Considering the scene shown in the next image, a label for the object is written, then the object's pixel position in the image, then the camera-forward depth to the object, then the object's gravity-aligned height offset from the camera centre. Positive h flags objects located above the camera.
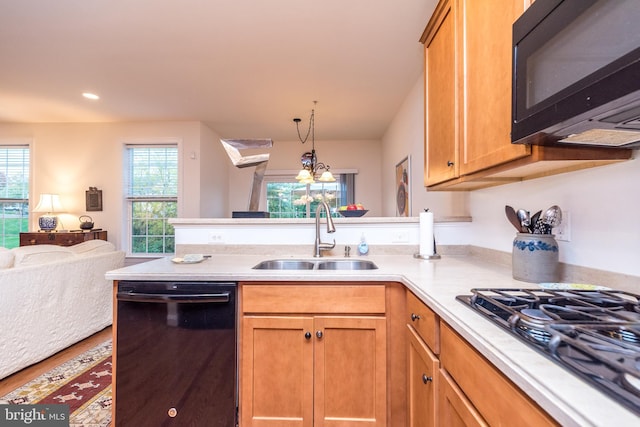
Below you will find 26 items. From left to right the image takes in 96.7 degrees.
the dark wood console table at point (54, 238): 4.00 -0.33
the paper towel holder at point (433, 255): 1.77 -0.26
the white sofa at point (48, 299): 2.03 -0.70
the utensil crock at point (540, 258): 1.12 -0.17
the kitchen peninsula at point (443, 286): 0.45 -0.29
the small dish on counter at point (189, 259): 1.67 -0.27
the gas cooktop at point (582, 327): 0.47 -0.26
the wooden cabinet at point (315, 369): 1.35 -0.74
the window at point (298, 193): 5.63 +0.42
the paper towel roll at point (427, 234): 1.78 -0.13
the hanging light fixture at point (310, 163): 3.84 +0.87
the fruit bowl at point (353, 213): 2.20 +0.01
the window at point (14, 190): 4.65 +0.40
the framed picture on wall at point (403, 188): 3.42 +0.34
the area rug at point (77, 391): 1.69 -1.18
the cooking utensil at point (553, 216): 1.13 -0.01
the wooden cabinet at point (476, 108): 0.97 +0.47
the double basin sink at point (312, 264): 1.82 -0.33
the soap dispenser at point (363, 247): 1.93 -0.22
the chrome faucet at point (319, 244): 1.88 -0.20
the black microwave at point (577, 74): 0.58 +0.34
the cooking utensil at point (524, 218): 1.20 -0.02
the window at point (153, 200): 4.65 +0.23
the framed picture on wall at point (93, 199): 4.50 +0.24
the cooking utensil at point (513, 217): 1.24 -0.01
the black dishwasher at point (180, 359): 1.33 -0.68
